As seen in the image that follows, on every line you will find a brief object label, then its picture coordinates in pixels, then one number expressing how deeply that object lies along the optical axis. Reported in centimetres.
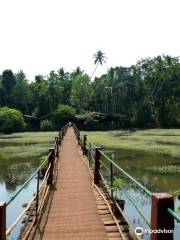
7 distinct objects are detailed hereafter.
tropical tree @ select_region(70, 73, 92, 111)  5108
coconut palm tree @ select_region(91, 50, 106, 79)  6223
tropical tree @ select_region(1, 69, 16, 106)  5309
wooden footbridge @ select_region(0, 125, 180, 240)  296
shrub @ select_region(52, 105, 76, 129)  4515
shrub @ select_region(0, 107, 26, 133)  4430
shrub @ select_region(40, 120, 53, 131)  4532
